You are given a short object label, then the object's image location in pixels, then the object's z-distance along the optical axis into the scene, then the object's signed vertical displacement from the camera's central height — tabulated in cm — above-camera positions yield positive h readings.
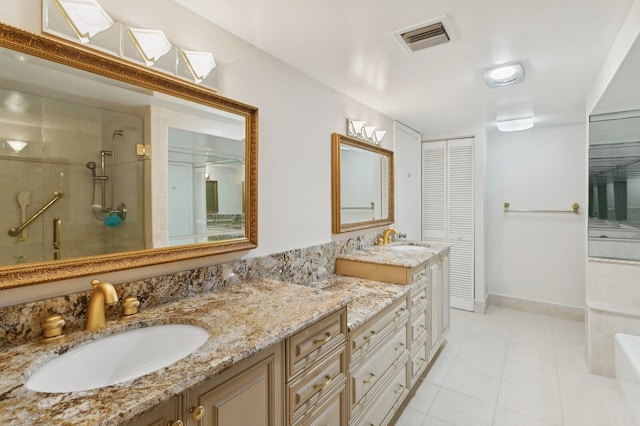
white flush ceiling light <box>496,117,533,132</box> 317 +90
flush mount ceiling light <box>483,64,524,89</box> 198 +90
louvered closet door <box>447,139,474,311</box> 383 -11
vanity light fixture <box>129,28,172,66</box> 123 +70
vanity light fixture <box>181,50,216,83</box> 142 +71
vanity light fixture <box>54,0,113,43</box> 107 +70
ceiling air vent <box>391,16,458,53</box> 152 +92
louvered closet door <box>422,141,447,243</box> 402 +27
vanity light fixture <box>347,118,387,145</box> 257 +71
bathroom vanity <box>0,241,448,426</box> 70 -47
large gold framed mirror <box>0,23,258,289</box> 97 +19
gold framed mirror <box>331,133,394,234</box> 238 +24
